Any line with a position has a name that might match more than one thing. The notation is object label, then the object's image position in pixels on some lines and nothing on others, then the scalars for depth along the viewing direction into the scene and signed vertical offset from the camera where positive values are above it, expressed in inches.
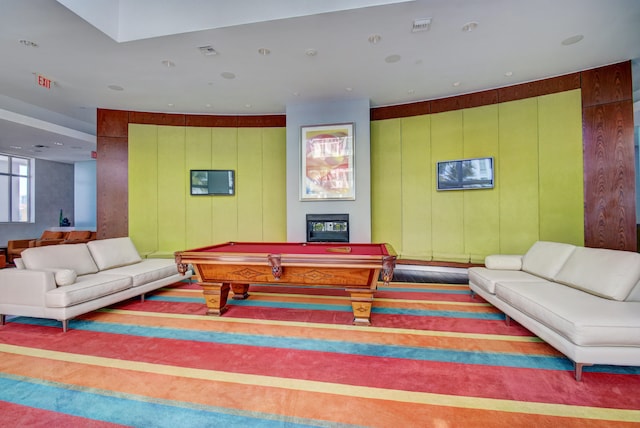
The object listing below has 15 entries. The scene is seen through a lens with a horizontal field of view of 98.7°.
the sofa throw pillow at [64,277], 121.3 -26.6
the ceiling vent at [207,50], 153.8 +94.5
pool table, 110.1 -23.0
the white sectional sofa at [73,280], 116.2 -30.6
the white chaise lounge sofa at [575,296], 77.4 -29.7
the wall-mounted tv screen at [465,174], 214.1 +32.7
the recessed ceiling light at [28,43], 146.3 +93.9
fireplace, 233.5 -10.4
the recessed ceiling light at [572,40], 145.2 +94.3
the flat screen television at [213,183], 264.4 +31.9
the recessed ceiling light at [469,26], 135.0 +94.2
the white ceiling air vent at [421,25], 132.6 +93.9
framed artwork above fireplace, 232.4 +45.1
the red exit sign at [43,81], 187.3 +94.8
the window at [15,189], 384.5 +40.1
